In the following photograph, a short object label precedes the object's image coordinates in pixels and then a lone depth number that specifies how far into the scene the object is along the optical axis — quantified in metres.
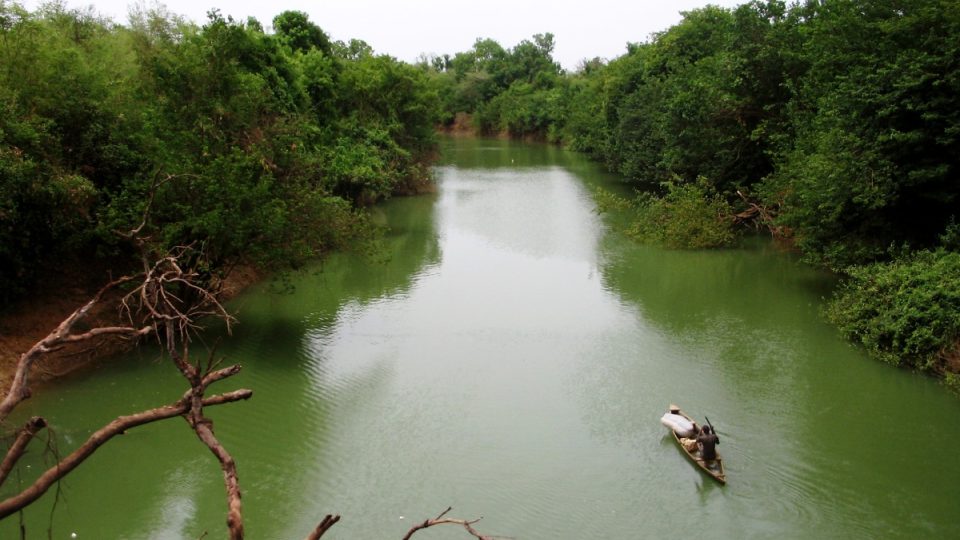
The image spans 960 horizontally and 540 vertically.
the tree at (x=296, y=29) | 28.75
